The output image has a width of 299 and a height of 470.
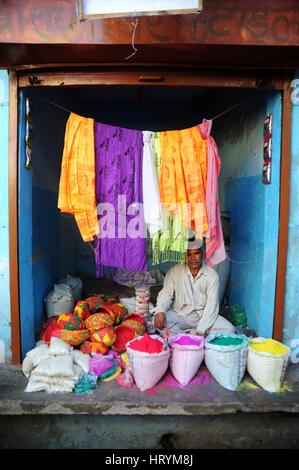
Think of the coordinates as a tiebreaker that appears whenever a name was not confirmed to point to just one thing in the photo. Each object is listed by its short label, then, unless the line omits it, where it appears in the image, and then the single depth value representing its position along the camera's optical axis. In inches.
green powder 134.7
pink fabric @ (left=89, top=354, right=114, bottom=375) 133.3
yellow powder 132.5
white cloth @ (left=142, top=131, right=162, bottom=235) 142.9
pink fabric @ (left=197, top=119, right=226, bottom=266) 142.3
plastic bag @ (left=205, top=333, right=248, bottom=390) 128.2
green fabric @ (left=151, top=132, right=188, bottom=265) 145.2
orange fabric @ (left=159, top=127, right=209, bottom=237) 143.3
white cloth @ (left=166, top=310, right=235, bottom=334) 161.4
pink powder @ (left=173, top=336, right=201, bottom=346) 138.3
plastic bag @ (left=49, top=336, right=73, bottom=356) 138.3
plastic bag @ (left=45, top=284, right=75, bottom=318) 176.2
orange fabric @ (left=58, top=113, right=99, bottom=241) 138.7
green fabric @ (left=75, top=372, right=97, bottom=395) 124.6
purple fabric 143.6
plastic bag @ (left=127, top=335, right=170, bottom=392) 125.0
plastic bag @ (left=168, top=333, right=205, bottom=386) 130.3
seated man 155.3
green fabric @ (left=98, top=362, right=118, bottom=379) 133.4
